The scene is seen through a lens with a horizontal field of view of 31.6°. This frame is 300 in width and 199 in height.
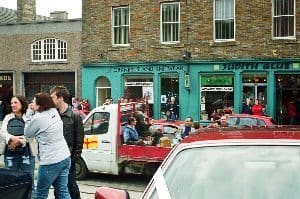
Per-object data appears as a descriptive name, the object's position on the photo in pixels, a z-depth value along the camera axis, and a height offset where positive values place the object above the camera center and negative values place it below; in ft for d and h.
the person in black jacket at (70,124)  24.48 -1.59
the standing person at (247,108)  71.41 -2.39
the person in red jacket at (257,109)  69.52 -2.47
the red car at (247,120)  49.12 -2.79
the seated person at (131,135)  37.86 -3.24
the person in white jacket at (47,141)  21.75 -2.12
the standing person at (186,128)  41.53 -3.03
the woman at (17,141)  24.18 -2.35
